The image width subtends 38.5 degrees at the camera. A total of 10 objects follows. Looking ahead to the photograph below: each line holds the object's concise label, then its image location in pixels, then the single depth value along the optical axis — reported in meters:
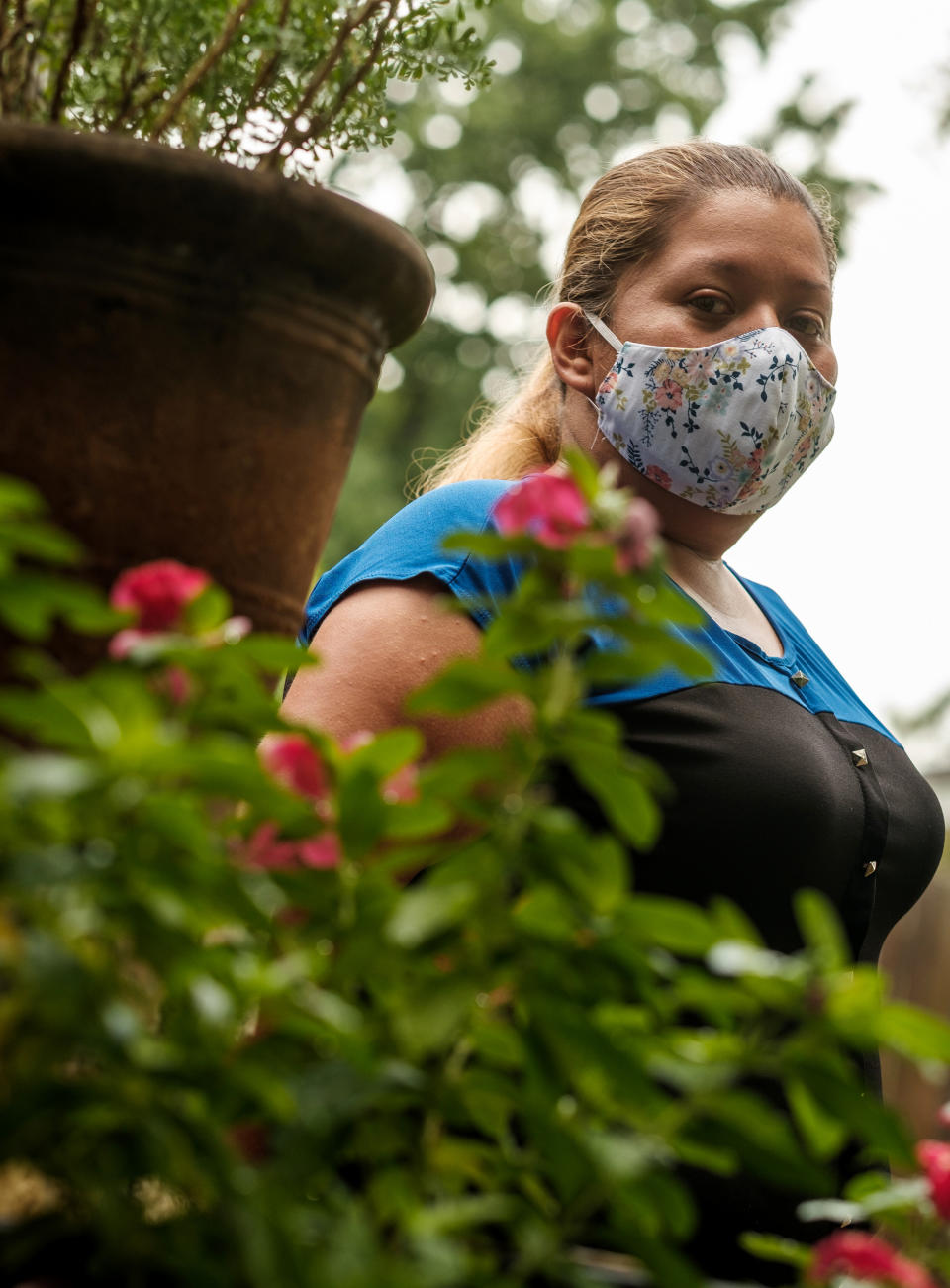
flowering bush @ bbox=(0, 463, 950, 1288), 0.62
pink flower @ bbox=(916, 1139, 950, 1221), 0.83
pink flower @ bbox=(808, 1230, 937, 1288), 0.71
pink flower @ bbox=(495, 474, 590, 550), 0.71
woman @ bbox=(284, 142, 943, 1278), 1.64
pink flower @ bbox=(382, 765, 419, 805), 0.82
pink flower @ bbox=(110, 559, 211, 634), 0.74
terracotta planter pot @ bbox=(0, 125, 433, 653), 1.13
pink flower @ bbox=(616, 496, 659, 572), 0.70
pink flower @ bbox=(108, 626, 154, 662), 0.72
